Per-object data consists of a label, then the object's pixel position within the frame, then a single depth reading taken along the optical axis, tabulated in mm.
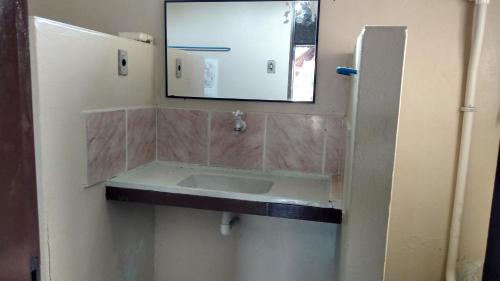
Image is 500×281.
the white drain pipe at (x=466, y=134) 1413
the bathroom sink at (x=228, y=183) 1658
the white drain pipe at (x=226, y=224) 1620
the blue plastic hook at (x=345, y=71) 1159
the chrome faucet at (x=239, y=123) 1672
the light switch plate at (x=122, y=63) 1526
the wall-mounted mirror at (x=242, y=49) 1610
